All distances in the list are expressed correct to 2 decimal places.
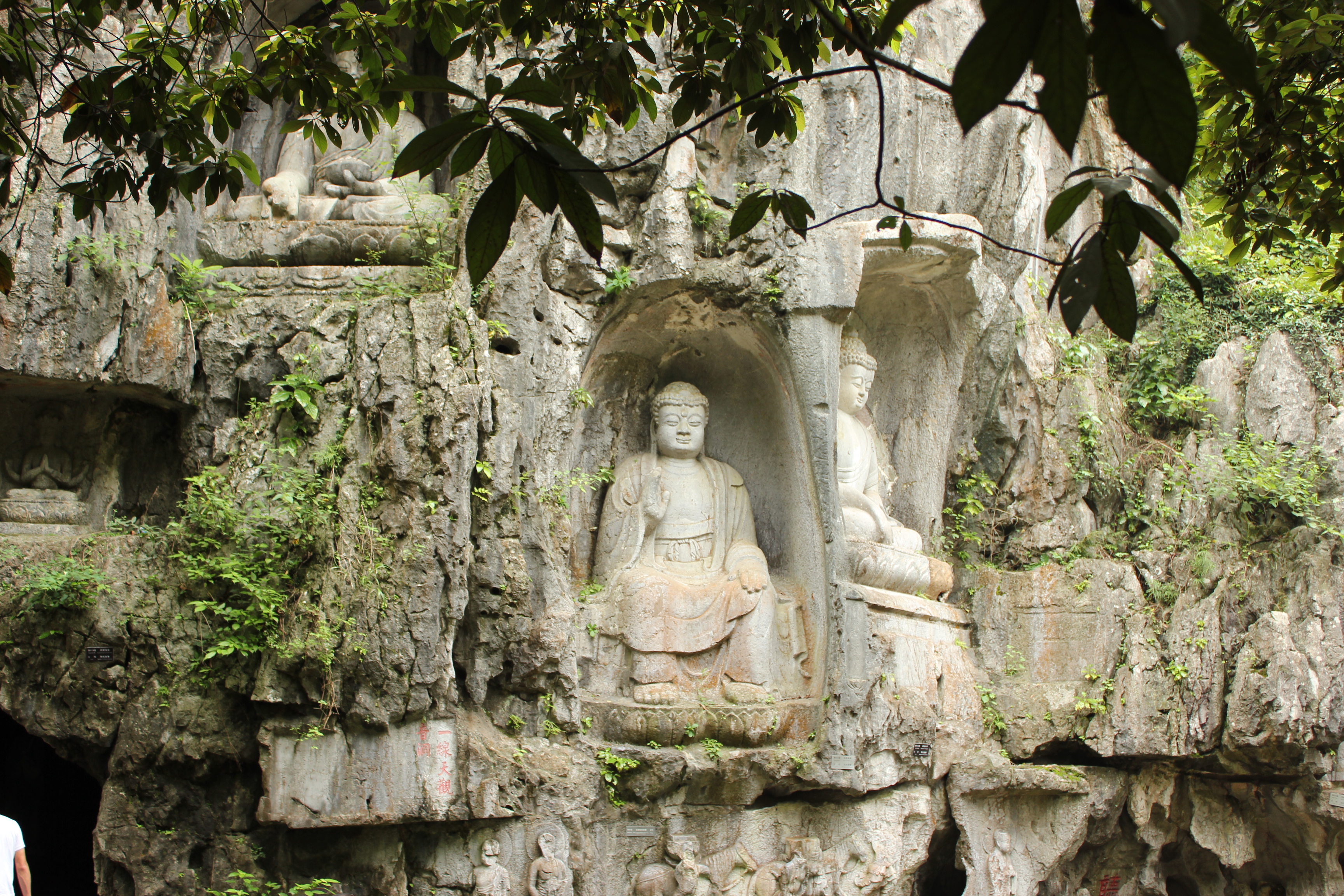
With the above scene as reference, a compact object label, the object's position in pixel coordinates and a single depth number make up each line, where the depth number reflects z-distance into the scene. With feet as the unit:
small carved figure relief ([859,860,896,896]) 24.34
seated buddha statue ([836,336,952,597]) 26.22
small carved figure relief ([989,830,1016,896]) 25.61
